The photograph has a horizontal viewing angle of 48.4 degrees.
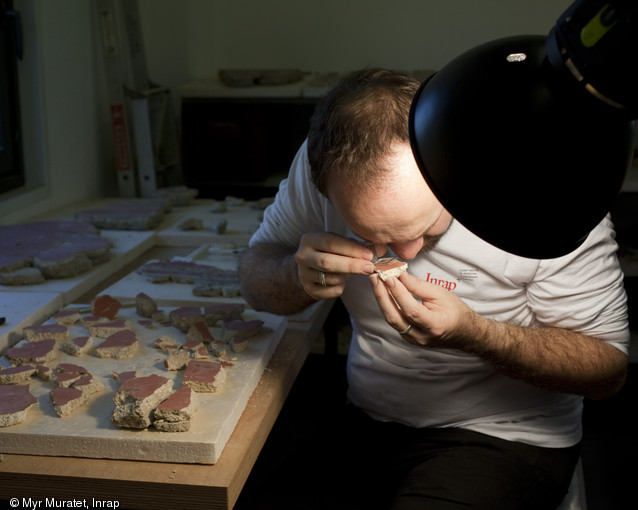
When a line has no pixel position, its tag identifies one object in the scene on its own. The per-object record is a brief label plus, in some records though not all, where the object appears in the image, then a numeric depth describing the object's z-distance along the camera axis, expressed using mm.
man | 1258
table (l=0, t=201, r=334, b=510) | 1171
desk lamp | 613
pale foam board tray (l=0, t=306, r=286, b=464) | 1220
